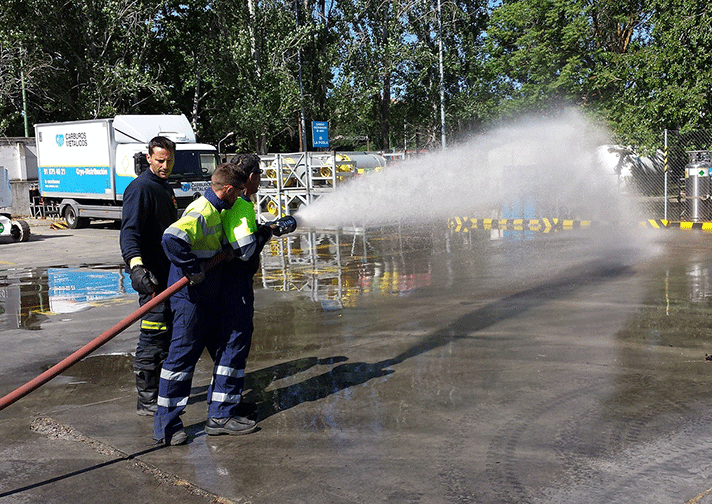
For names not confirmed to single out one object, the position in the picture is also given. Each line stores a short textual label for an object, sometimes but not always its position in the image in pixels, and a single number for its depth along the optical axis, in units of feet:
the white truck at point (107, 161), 67.46
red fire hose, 14.49
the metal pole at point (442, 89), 110.10
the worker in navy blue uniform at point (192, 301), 14.92
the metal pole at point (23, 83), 95.66
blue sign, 107.34
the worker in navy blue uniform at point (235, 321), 15.47
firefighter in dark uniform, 16.58
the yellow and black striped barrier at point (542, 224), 52.90
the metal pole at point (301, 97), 106.11
